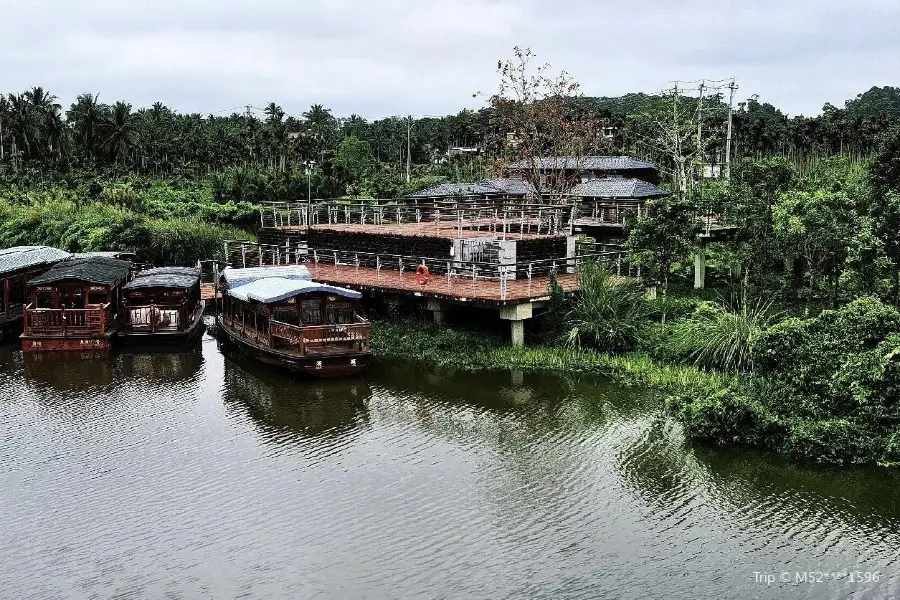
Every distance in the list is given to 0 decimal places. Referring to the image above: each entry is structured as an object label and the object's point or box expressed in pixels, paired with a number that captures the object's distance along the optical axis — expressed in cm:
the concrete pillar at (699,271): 3288
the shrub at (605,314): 2591
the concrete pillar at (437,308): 2844
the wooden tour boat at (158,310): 2866
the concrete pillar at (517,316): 2659
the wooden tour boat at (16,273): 3059
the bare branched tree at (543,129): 4012
